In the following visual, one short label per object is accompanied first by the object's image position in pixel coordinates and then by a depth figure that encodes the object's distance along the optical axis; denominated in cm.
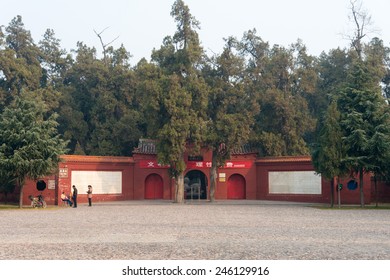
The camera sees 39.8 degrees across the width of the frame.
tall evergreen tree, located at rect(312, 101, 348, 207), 3206
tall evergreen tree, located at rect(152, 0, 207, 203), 3812
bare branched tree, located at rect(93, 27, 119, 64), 6214
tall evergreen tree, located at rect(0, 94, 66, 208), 3183
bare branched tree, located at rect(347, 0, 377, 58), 4661
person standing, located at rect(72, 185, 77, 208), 3432
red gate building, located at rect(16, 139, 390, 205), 3787
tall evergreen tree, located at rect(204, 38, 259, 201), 3966
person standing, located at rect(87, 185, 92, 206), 3522
